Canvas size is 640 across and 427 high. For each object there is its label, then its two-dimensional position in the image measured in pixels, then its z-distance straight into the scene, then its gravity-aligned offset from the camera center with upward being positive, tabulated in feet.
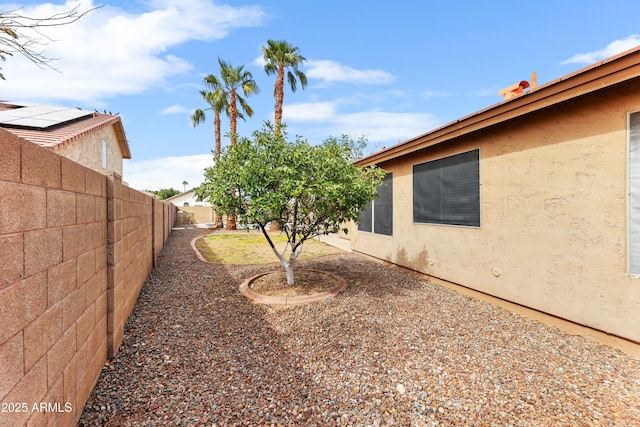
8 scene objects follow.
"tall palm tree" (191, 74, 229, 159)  62.64 +25.68
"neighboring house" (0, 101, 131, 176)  27.66 +10.30
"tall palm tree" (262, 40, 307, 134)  52.75 +28.68
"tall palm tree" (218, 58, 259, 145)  60.85 +28.34
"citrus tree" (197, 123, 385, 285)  16.85 +1.88
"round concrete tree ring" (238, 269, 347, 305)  17.29 -5.37
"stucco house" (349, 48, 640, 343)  11.84 +0.64
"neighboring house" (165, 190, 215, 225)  95.25 -0.87
